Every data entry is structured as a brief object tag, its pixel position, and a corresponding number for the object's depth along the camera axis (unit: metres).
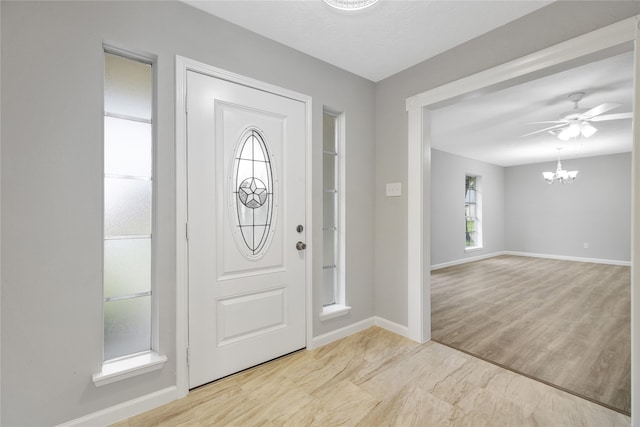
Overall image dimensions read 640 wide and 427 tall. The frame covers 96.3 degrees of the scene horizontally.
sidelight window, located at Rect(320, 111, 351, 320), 2.75
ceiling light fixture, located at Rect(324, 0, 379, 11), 1.70
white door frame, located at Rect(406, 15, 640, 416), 1.52
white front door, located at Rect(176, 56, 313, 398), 1.82
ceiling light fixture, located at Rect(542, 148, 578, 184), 5.88
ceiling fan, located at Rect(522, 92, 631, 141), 3.26
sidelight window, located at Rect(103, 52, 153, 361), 1.69
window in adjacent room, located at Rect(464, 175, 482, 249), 7.57
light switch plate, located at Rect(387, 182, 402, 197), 2.77
